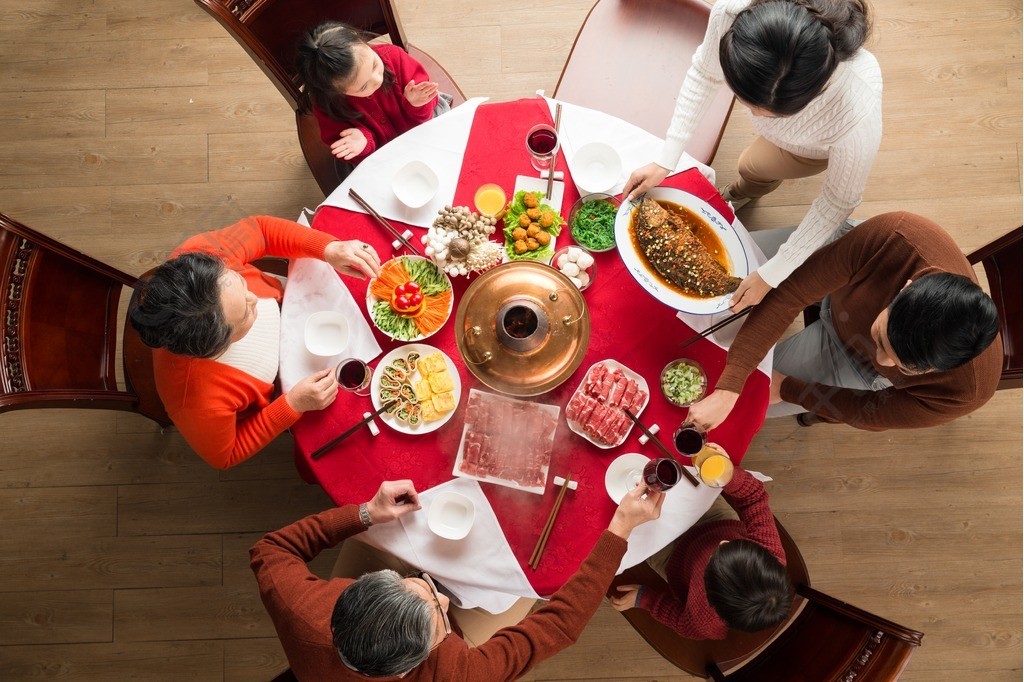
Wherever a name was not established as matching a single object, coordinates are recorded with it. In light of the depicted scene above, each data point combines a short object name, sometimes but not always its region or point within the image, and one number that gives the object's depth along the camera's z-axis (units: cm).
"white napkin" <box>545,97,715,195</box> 192
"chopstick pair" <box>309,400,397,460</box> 179
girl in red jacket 188
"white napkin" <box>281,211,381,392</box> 185
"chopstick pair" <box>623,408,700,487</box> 176
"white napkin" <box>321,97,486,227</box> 191
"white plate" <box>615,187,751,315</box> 176
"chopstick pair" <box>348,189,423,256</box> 188
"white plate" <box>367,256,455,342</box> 183
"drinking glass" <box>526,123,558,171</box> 182
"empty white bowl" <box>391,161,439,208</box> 189
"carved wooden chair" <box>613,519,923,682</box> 176
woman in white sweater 137
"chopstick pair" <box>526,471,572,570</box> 175
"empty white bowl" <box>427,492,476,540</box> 175
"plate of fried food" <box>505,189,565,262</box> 183
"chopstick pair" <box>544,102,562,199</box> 187
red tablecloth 177
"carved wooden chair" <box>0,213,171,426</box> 174
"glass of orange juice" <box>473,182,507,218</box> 188
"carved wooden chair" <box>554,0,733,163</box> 233
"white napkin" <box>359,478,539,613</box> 176
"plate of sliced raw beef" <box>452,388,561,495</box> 178
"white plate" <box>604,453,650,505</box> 177
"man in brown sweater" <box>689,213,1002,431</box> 149
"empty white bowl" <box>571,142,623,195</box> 189
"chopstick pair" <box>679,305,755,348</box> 184
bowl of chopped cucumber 180
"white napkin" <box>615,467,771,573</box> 178
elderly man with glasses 157
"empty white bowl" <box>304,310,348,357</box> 184
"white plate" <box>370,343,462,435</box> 180
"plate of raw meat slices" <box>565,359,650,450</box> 176
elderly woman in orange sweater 160
